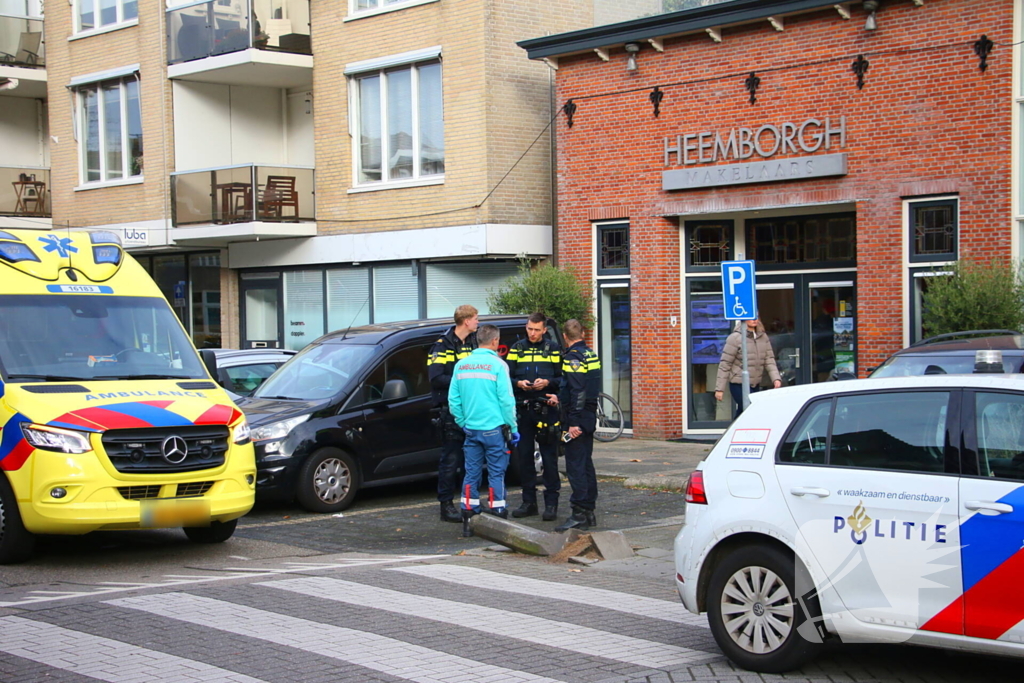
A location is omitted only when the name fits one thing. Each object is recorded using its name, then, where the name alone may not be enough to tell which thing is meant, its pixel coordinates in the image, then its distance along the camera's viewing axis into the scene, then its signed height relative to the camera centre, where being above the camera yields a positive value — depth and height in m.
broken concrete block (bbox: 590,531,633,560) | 9.19 -1.95
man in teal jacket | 9.98 -0.88
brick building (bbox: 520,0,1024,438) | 14.34 +1.69
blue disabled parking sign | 12.78 +0.11
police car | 5.26 -1.10
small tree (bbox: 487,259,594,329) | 17.31 +0.11
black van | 11.42 -1.13
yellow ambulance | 8.64 -0.77
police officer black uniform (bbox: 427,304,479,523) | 10.70 -0.59
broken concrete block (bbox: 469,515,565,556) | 9.29 -1.90
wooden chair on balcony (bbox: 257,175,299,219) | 21.52 +2.05
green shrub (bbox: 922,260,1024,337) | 13.38 -0.05
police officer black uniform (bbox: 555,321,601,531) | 10.02 -0.96
